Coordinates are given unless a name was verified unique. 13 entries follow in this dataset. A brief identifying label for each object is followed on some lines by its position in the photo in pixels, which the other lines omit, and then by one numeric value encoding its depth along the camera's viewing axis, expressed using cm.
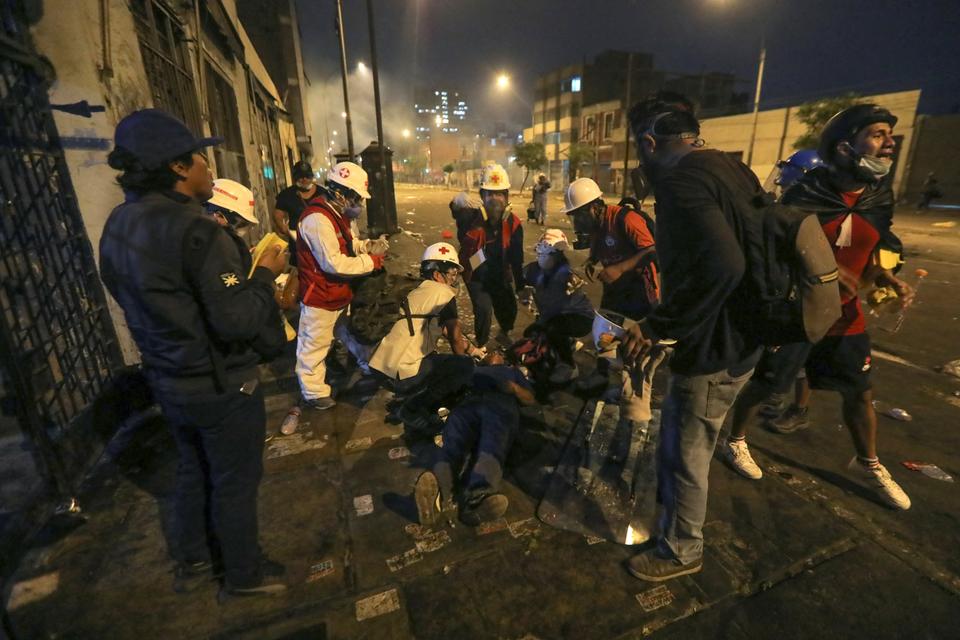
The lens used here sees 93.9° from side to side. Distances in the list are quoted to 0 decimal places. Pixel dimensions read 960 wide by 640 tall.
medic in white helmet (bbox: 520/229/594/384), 390
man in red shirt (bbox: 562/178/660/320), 378
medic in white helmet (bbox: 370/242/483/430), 346
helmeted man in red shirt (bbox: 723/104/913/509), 242
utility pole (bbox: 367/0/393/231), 1347
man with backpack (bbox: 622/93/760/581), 174
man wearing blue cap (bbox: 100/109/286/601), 169
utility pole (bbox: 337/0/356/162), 1480
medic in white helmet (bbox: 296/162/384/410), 361
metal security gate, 267
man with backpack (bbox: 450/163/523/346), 520
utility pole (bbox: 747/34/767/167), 2327
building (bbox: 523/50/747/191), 4294
